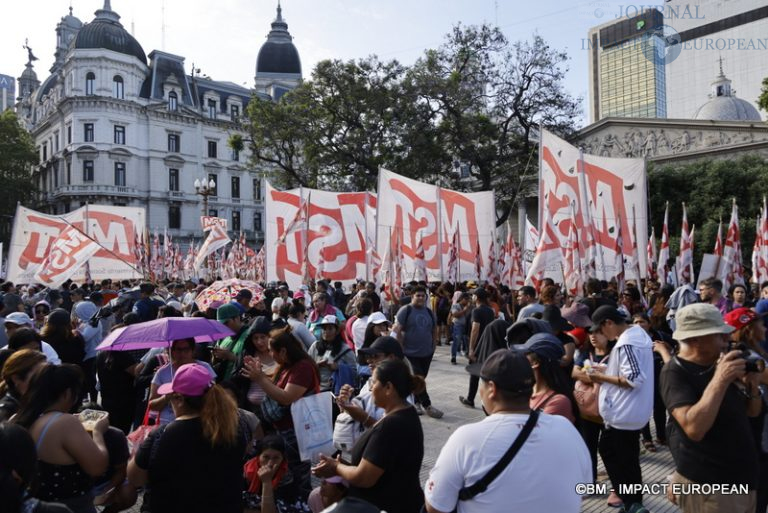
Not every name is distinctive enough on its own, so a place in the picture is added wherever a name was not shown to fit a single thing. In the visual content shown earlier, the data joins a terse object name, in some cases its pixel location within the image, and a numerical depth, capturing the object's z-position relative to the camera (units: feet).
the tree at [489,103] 82.07
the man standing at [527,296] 27.86
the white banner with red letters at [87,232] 43.24
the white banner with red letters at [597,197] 36.50
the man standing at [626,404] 13.74
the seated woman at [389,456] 8.89
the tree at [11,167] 153.28
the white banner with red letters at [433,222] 43.04
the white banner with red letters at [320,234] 44.75
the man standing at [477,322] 26.27
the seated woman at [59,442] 9.05
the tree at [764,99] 74.33
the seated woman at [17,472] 6.53
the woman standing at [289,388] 12.53
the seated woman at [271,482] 10.96
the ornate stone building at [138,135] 157.28
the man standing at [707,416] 8.91
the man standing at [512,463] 6.98
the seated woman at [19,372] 11.16
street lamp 73.15
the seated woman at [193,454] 9.03
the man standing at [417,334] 25.00
